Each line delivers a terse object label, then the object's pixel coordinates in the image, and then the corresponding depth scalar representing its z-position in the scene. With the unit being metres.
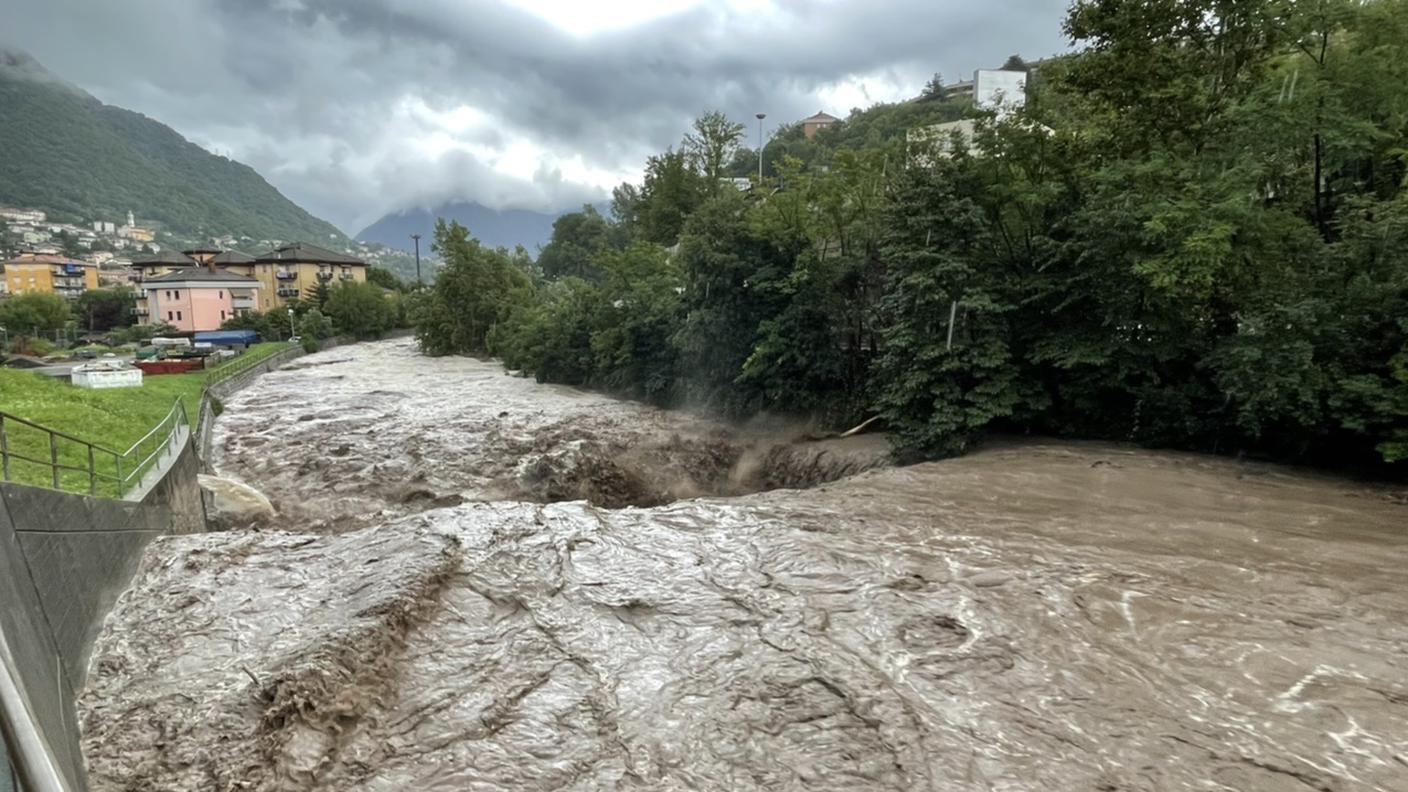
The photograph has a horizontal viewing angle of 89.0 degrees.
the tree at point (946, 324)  17.45
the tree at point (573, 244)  86.50
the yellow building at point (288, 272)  81.69
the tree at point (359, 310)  70.50
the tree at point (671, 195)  45.72
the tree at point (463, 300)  57.47
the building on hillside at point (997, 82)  39.69
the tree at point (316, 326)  63.78
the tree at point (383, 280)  97.94
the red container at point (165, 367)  34.41
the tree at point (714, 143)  44.81
